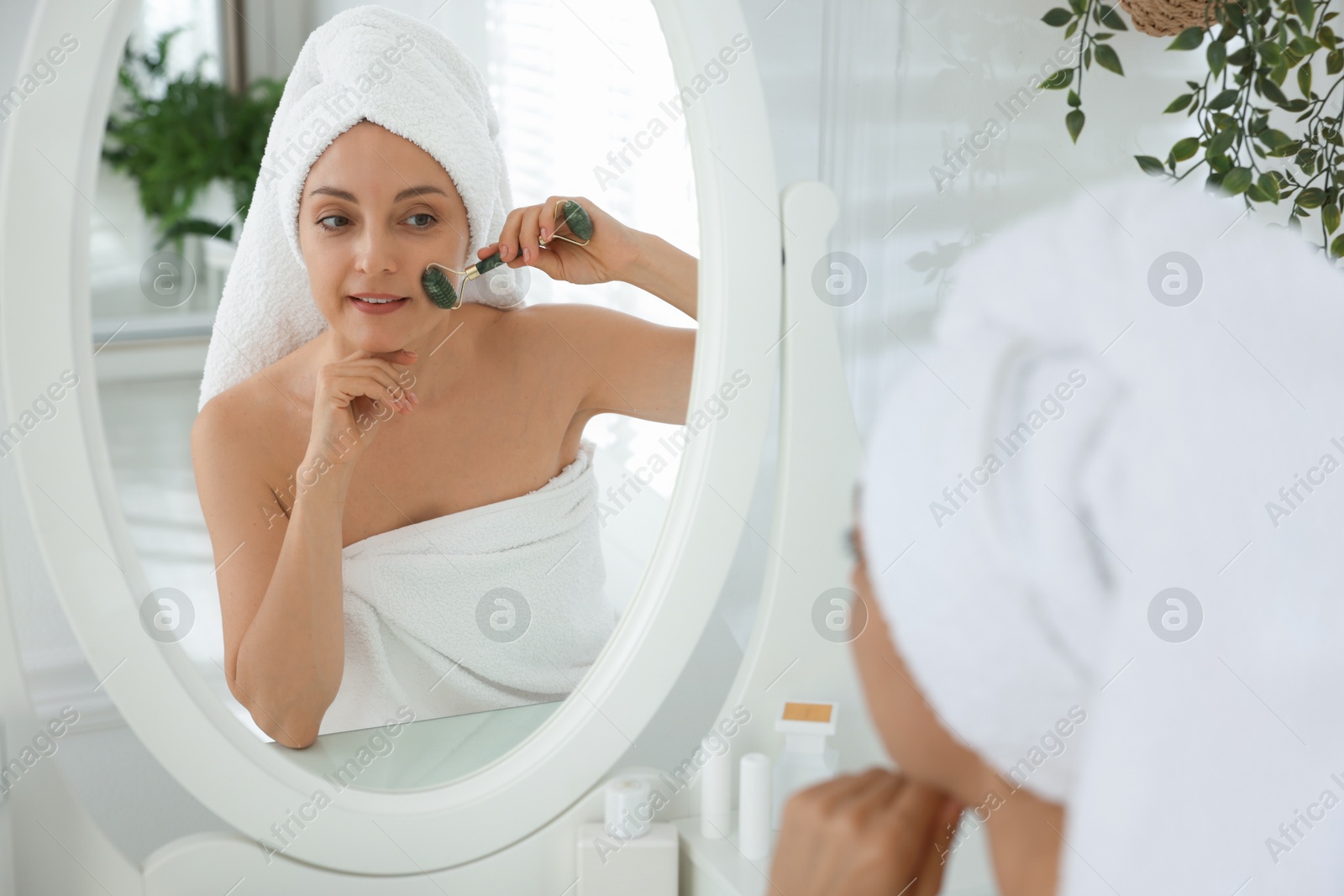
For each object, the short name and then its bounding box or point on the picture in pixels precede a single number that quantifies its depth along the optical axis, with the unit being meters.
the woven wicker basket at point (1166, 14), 0.84
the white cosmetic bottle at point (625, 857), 0.73
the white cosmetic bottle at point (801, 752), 0.75
